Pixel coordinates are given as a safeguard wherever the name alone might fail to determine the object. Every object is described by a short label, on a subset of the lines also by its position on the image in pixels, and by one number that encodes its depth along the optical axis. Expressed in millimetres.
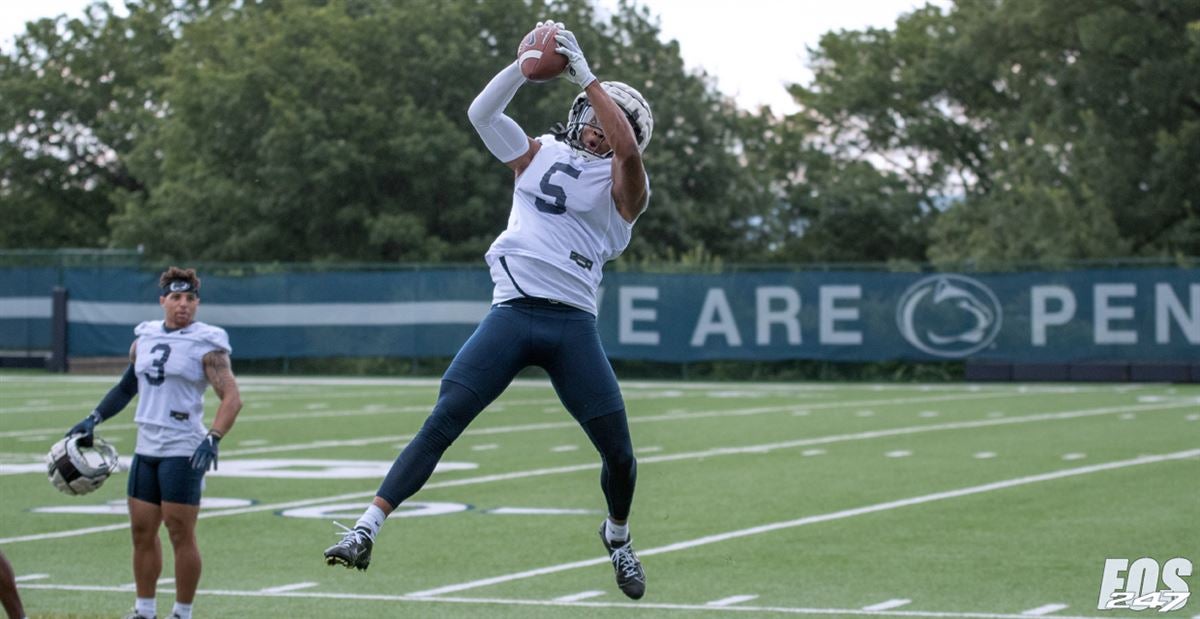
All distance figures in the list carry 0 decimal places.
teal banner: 65750
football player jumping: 14359
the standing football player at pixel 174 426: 19047
